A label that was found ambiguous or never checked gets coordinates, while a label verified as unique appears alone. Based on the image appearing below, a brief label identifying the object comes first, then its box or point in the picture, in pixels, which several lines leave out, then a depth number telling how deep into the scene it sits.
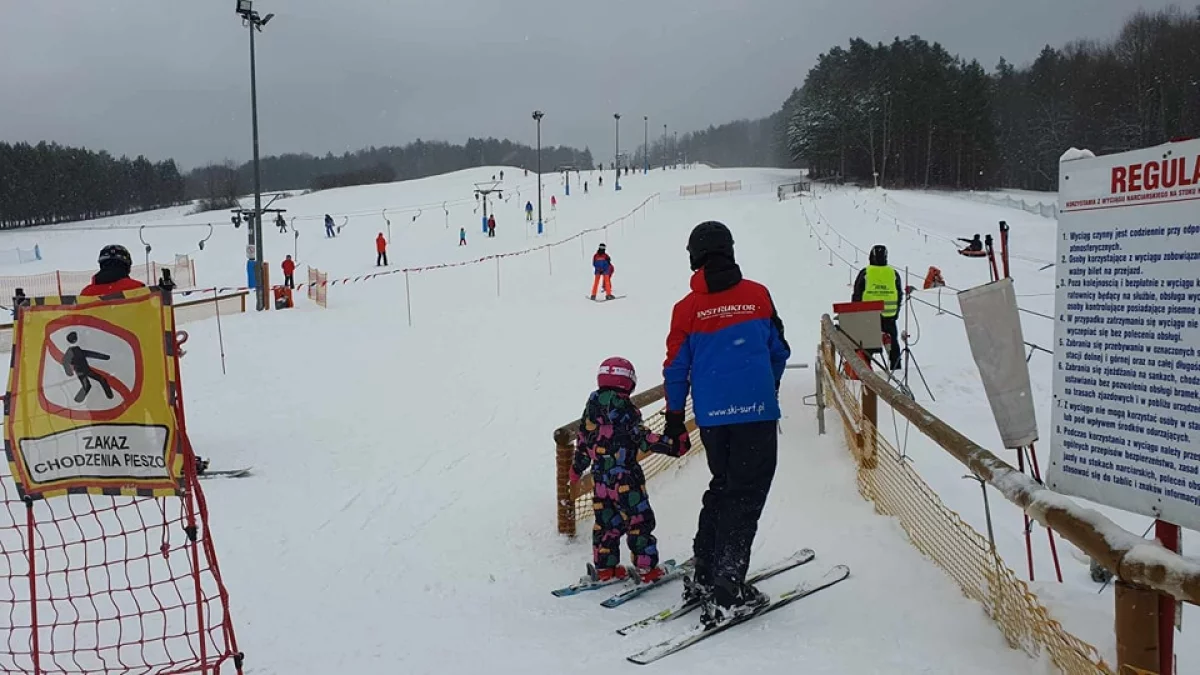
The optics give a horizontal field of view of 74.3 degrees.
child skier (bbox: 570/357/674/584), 4.92
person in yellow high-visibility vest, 10.39
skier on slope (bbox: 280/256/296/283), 23.97
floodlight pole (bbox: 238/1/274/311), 19.55
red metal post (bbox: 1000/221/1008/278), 4.53
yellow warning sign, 3.59
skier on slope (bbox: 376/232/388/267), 30.86
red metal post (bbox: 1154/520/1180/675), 2.38
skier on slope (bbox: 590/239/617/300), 19.42
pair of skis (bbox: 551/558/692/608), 4.72
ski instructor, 4.00
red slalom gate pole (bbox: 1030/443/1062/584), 3.87
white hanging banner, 3.71
